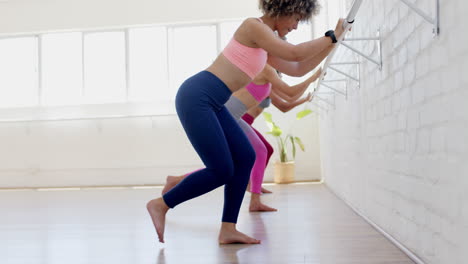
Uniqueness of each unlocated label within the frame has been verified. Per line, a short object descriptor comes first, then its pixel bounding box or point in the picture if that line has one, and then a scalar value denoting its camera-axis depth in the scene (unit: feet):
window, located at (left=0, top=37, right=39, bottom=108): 23.90
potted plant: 19.49
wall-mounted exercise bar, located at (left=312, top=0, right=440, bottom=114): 4.24
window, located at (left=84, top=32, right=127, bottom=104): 23.22
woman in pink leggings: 9.61
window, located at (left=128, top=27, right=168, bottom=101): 22.95
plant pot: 19.76
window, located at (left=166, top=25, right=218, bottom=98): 22.91
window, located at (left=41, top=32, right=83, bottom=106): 23.61
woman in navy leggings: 6.30
